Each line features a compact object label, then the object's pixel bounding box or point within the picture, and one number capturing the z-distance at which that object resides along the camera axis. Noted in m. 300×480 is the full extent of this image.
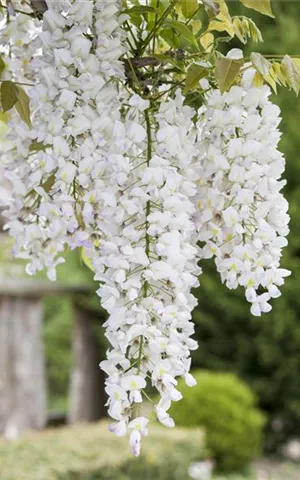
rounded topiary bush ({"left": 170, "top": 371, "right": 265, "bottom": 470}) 7.18
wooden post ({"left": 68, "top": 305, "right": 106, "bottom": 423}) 8.18
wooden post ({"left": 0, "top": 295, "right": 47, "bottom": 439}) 7.05
